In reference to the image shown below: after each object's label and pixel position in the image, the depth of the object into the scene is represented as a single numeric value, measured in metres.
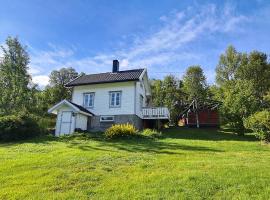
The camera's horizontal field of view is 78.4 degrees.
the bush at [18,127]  11.81
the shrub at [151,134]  11.85
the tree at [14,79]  20.21
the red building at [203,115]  21.18
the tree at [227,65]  23.02
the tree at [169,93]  24.14
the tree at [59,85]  26.34
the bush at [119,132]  11.14
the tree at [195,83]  24.14
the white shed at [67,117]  14.14
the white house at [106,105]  14.37
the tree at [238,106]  14.76
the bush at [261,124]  11.13
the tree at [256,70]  22.06
